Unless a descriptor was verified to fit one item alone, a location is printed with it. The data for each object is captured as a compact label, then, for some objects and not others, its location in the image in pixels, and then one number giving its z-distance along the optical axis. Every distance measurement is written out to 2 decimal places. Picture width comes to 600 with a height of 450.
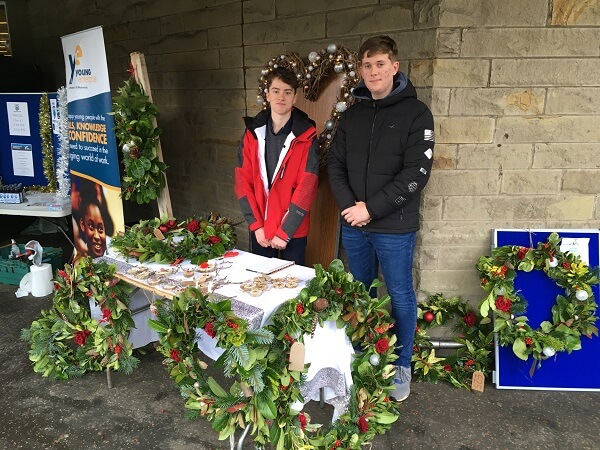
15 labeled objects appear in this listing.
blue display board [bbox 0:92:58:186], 4.50
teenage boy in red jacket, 2.71
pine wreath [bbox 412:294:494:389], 2.83
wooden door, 3.08
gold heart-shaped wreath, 2.84
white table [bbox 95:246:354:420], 1.98
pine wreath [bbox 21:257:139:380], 2.55
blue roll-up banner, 3.31
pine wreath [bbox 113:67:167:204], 3.05
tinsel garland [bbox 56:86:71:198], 4.06
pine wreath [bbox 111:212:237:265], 2.51
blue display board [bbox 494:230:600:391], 2.72
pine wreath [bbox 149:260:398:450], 1.82
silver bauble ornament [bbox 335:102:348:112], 2.82
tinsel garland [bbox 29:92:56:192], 4.41
